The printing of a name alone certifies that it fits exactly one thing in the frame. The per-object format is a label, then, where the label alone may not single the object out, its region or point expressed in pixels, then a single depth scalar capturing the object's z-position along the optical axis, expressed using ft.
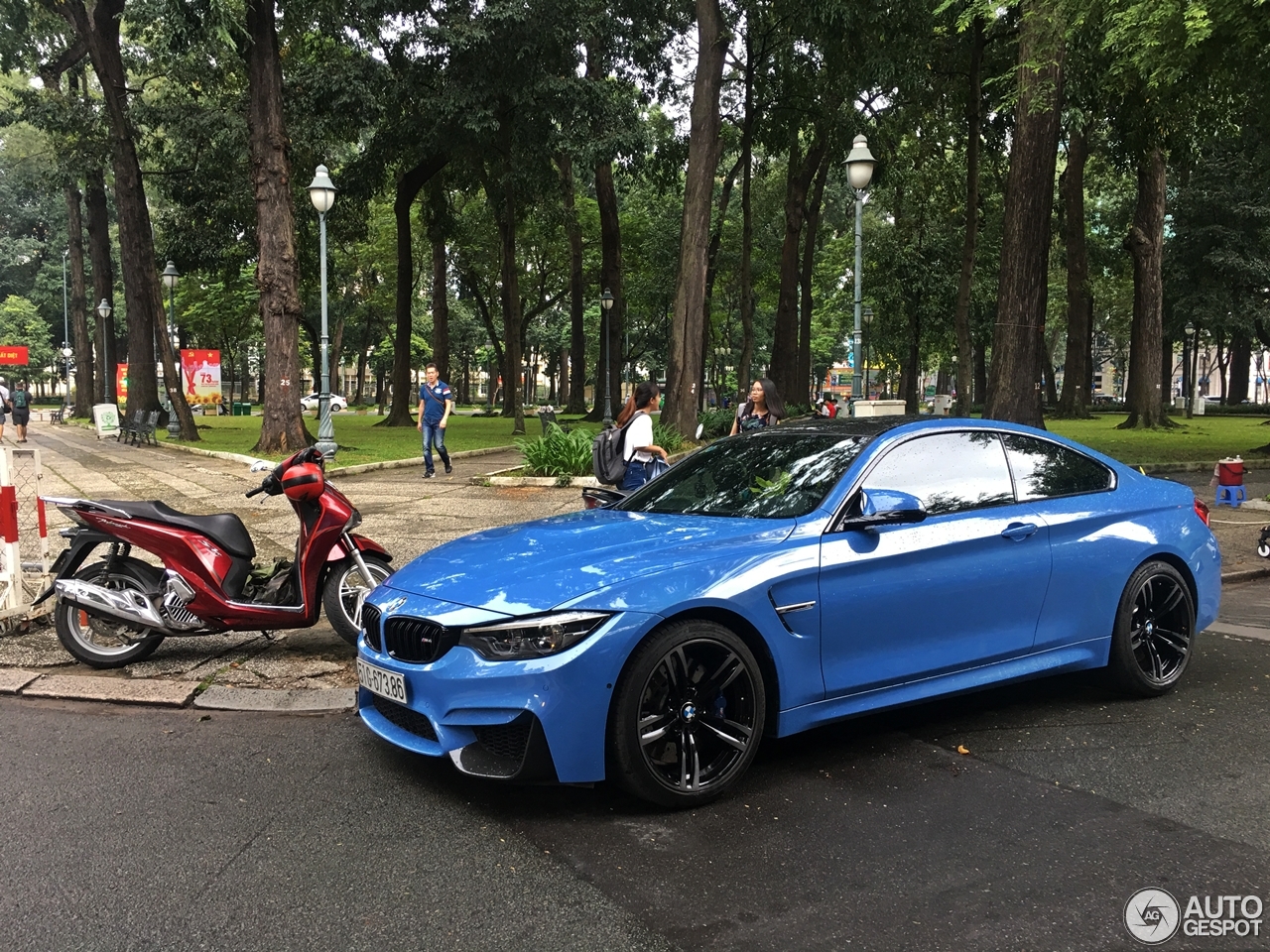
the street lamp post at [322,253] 59.96
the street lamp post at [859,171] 48.11
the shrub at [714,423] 77.77
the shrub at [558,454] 49.96
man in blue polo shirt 52.95
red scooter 18.60
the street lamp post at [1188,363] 150.80
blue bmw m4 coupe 12.01
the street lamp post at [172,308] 91.50
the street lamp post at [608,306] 99.71
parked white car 216.41
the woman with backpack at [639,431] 25.45
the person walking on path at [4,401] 81.64
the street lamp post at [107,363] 114.21
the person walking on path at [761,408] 31.12
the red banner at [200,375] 118.73
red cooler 42.11
